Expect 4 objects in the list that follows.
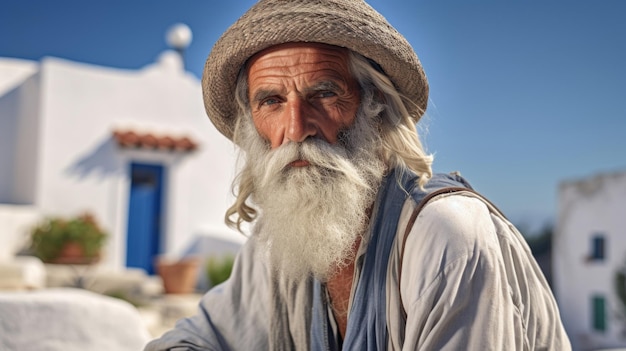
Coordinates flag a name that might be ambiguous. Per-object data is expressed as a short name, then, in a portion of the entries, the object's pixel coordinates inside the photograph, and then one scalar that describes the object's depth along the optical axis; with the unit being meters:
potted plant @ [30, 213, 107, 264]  9.80
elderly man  1.35
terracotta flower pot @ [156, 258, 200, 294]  9.34
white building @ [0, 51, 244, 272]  10.60
